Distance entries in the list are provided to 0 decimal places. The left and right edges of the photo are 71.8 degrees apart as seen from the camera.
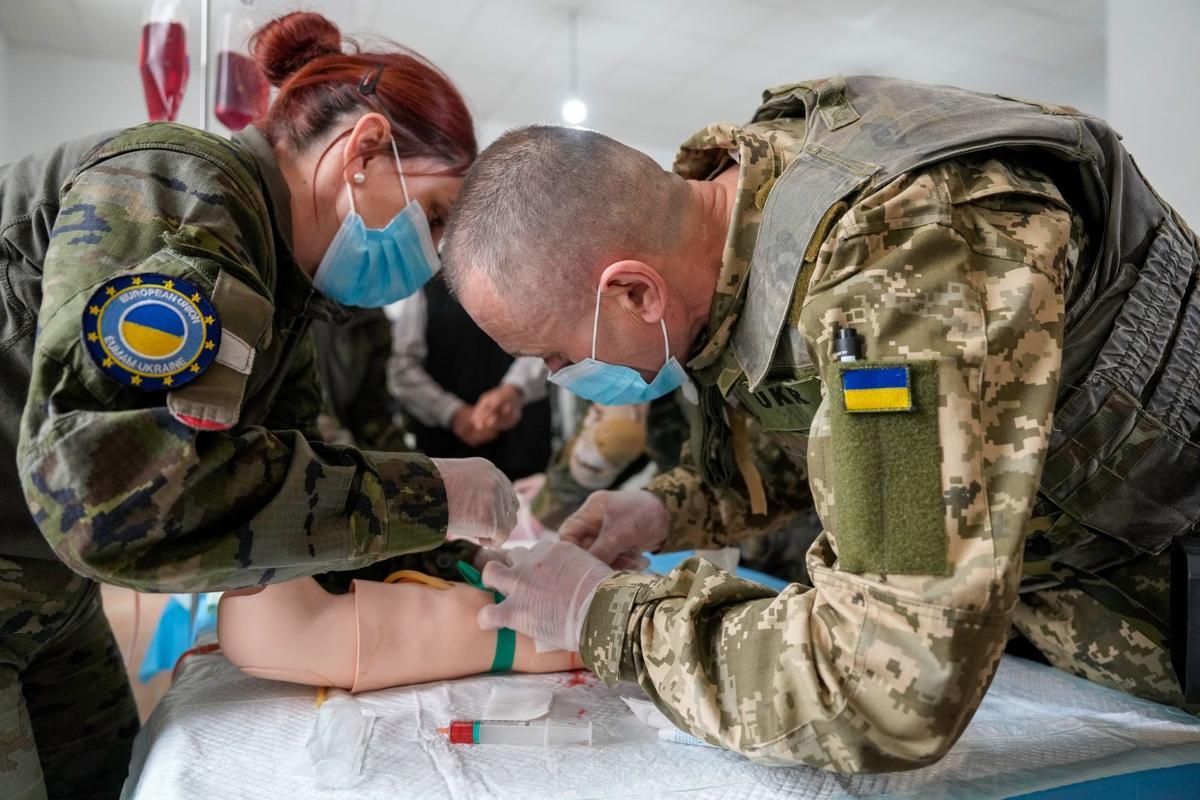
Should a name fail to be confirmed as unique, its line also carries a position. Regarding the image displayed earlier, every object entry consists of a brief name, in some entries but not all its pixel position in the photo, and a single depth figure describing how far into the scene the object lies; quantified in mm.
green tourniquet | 1400
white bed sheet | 1029
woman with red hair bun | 911
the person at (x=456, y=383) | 3396
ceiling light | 5383
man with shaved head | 890
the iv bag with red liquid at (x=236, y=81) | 2406
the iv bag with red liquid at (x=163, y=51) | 2359
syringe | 1153
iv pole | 2209
